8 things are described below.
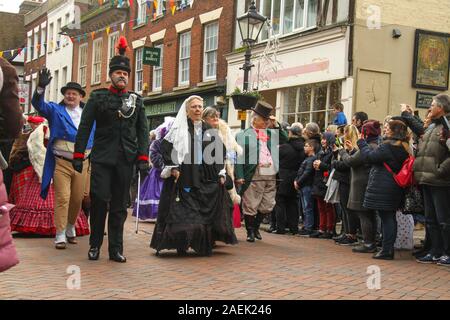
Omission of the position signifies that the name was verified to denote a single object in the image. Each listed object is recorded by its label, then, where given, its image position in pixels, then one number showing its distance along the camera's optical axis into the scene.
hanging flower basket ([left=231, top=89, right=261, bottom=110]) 12.62
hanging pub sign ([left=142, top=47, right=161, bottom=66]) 23.83
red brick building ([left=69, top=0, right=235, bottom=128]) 21.62
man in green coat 9.00
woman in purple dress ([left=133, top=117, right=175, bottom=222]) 11.79
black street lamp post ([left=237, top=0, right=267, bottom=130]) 13.29
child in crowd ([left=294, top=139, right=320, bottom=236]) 10.08
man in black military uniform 6.82
